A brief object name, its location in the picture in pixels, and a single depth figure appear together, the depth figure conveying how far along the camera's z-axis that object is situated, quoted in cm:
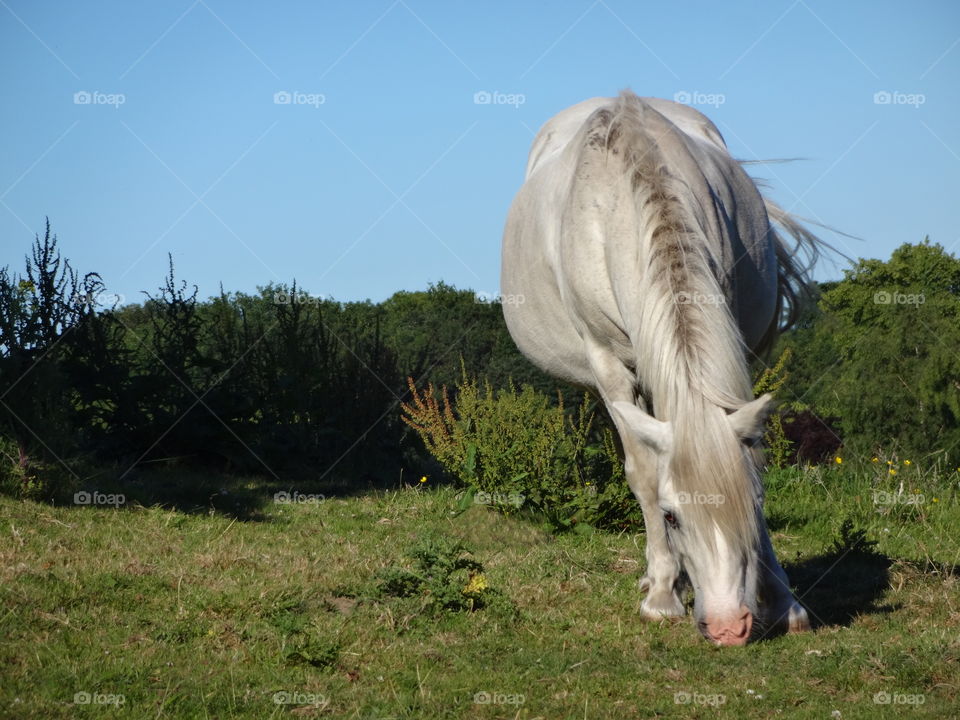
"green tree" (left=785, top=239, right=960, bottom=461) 2817
